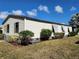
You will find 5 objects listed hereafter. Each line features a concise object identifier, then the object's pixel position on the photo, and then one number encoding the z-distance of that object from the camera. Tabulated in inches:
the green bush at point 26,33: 289.9
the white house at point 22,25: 320.1
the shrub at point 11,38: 292.2
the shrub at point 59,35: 397.6
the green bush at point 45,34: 350.8
